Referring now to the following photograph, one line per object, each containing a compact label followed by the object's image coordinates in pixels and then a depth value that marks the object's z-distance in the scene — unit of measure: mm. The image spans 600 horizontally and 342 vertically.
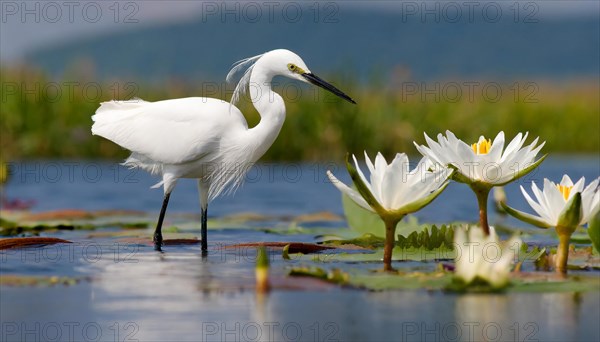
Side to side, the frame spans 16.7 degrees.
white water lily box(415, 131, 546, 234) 13227
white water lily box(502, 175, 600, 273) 12698
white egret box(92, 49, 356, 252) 17062
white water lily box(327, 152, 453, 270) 12453
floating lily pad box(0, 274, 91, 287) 12771
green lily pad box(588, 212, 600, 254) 13211
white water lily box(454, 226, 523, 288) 11383
